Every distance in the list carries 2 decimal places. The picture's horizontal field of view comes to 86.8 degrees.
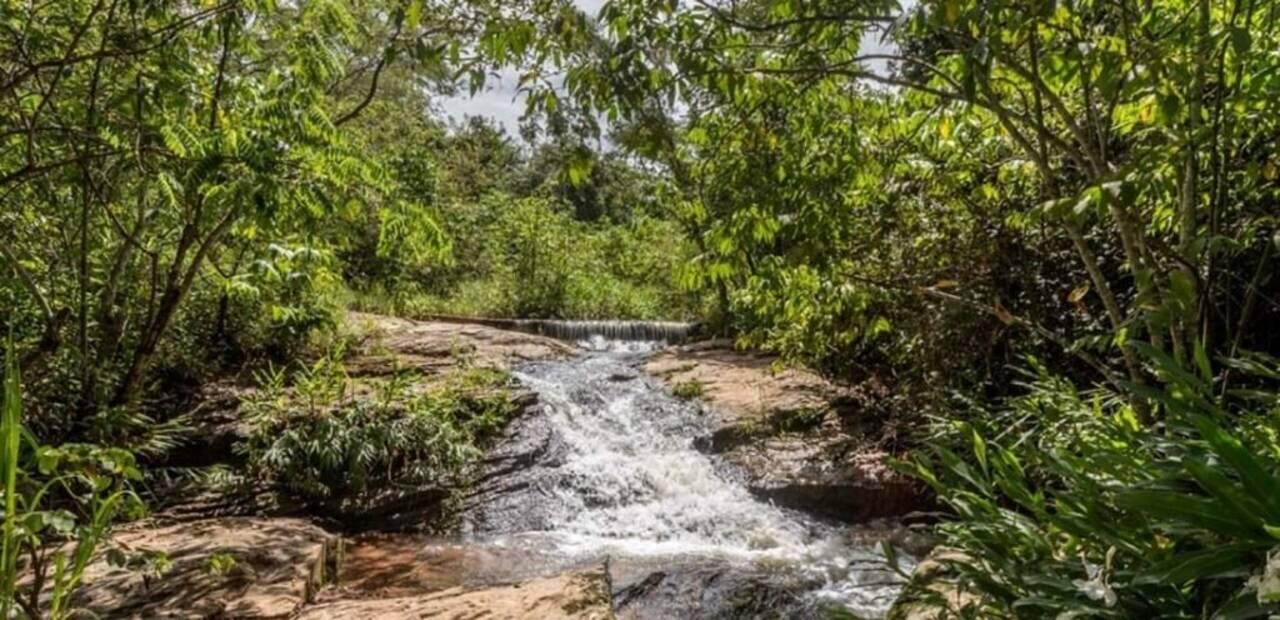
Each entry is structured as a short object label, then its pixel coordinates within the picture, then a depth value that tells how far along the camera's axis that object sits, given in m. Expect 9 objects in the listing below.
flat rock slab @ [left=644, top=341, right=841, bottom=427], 6.17
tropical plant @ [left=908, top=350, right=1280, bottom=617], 1.09
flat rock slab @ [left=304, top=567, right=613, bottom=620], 2.69
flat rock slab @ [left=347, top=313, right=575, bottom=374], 6.98
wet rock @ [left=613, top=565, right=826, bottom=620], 3.51
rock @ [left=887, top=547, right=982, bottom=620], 1.75
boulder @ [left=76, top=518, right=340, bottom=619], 2.61
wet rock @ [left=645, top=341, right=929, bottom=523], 4.79
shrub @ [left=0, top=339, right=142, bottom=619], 1.39
